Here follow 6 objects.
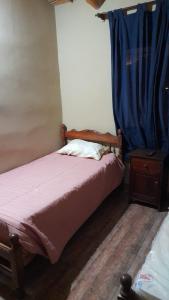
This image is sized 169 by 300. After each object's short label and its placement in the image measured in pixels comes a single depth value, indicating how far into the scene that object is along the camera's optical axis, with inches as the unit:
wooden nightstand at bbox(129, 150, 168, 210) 96.7
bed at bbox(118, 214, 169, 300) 34.2
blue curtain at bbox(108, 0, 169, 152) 94.2
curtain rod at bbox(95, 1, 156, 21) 93.8
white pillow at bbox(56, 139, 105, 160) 111.3
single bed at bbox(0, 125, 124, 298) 60.8
